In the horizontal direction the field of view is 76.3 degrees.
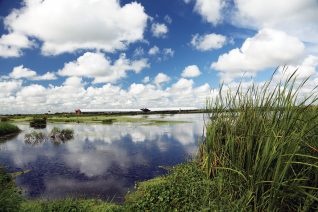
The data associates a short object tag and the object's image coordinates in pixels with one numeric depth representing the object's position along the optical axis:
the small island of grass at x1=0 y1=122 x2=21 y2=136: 34.05
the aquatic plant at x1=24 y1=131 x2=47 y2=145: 27.30
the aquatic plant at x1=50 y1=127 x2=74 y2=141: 29.03
